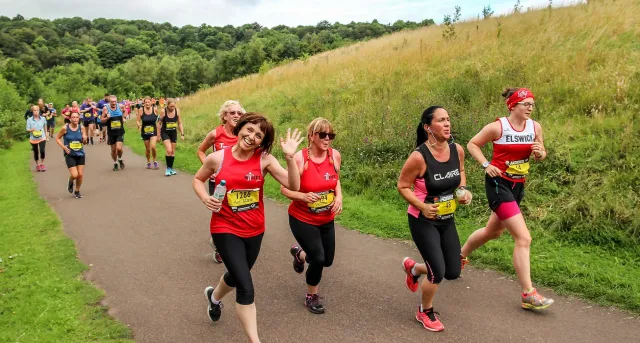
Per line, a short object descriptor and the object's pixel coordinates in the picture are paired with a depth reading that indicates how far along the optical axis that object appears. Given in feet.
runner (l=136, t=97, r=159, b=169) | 44.47
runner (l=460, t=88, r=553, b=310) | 15.98
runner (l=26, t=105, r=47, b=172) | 50.16
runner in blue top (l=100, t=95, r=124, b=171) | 46.55
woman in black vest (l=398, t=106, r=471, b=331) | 14.10
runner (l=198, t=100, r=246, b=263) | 20.25
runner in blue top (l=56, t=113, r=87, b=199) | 35.06
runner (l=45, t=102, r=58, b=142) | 80.06
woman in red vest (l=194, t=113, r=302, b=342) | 12.80
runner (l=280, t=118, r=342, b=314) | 15.16
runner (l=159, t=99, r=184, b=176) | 41.14
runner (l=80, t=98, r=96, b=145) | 71.77
